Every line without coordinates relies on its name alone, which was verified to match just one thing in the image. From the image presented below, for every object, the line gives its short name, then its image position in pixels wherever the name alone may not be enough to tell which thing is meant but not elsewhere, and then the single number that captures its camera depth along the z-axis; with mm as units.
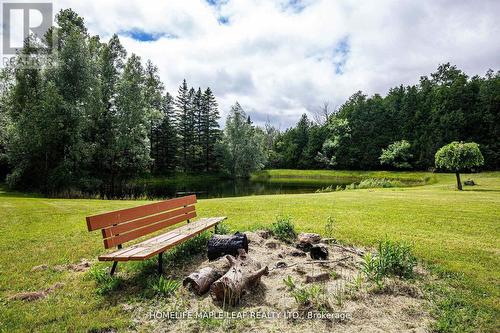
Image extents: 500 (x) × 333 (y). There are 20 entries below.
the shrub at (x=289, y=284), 4337
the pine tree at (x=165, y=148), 49938
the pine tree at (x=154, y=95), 41969
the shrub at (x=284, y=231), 7035
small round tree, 21953
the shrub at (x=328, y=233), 7500
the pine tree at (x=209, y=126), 58269
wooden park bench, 4546
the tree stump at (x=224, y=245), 5578
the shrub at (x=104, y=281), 4508
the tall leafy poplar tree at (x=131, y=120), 29609
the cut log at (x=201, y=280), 4332
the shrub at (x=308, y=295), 3920
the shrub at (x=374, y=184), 29391
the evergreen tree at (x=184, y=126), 54656
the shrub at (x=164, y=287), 4328
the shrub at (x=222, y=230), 7361
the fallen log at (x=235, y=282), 4023
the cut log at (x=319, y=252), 5656
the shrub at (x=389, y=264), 4660
